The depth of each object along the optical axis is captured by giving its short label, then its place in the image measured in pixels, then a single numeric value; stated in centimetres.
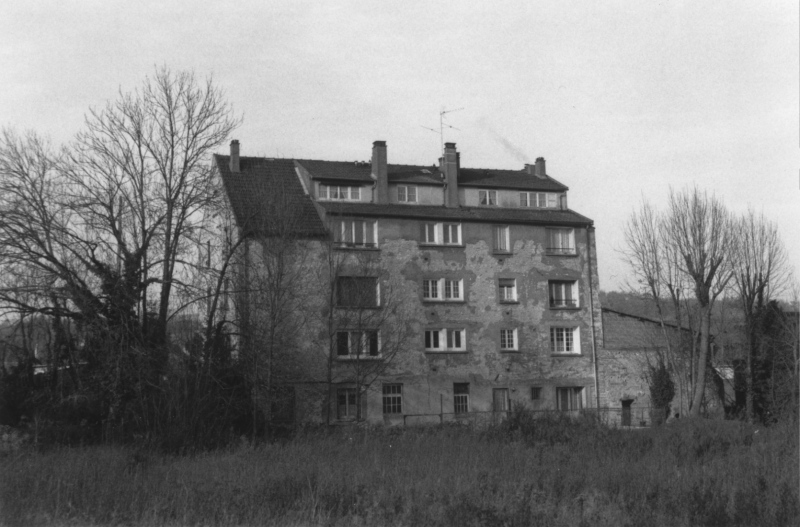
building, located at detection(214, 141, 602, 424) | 4122
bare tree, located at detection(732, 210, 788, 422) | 4578
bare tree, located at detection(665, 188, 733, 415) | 4325
